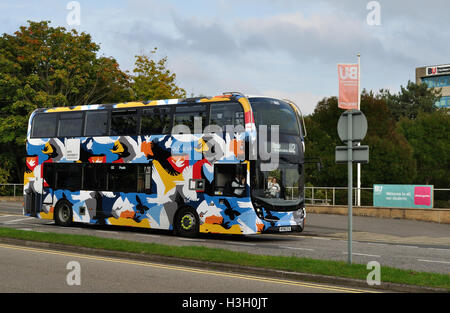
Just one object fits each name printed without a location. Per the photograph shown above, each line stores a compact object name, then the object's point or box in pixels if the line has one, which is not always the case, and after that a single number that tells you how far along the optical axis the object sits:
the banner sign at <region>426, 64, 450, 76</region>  96.22
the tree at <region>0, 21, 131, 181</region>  39.22
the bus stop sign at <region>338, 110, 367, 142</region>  11.11
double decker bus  16.80
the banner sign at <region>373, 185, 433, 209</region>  26.09
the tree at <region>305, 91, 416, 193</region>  42.25
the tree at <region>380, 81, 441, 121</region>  78.47
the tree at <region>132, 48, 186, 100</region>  38.34
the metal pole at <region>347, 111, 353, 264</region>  11.10
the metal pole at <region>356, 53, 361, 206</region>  28.06
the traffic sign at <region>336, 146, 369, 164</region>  11.03
